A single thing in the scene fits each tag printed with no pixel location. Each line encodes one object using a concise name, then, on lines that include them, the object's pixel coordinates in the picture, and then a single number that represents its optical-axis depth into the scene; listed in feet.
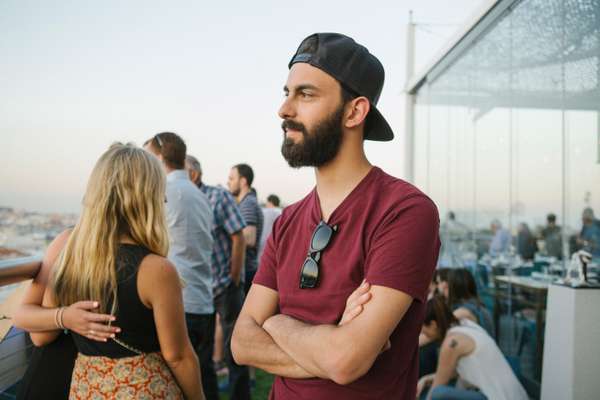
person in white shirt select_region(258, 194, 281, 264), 17.59
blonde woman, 4.93
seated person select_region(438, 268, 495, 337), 12.74
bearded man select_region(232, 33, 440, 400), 3.68
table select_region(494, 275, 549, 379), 13.62
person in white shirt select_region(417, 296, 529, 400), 9.00
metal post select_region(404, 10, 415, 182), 25.88
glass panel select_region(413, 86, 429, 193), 26.40
